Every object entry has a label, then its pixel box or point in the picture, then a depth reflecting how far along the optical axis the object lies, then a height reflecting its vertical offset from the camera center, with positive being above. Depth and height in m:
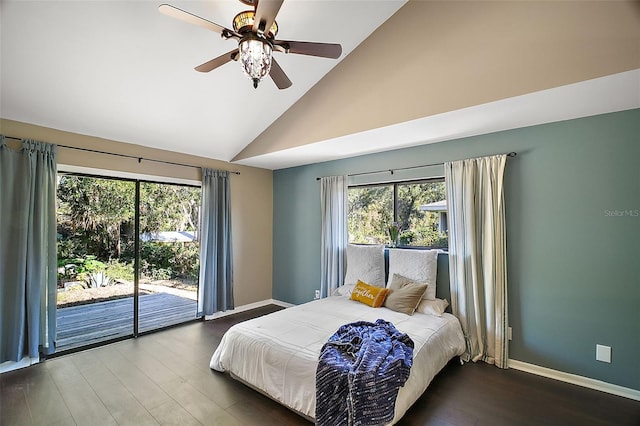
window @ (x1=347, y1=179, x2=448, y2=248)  3.70 +0.09
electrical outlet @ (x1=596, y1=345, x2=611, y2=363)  2.57 -1.18
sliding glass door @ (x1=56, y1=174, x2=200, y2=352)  3.46 -0.46
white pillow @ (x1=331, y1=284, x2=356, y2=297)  3.87 -0.93
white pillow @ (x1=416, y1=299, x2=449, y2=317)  3.17 -0.95
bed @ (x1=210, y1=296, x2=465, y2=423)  2.17 -1.07
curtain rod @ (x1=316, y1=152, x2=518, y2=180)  3.04 +0.67
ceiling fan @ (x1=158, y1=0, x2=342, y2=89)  1.51 +1.06
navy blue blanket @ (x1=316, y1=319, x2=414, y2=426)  1.86 -1.06
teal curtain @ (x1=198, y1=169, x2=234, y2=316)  4.36 -0.38
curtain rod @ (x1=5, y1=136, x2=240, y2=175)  3.20 +0.82
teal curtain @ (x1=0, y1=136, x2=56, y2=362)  2.84 -0.27
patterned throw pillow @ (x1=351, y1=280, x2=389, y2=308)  3.39 -0.87
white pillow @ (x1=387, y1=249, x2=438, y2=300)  3.39 -0.55
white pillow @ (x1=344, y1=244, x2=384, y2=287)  3.82 -0.59
